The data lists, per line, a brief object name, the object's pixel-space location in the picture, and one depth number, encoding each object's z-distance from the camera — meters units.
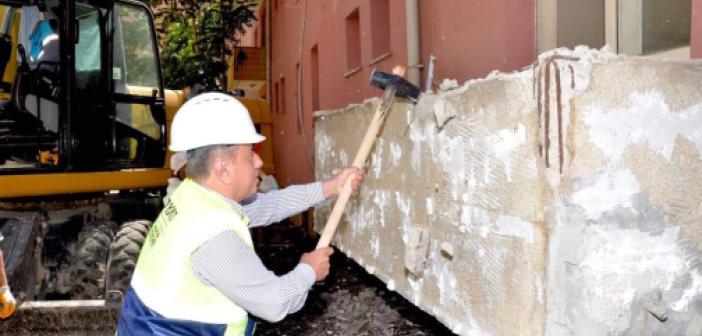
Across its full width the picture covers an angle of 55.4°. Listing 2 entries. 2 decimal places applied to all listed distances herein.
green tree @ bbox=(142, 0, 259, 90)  15.45
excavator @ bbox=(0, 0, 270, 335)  4.40
